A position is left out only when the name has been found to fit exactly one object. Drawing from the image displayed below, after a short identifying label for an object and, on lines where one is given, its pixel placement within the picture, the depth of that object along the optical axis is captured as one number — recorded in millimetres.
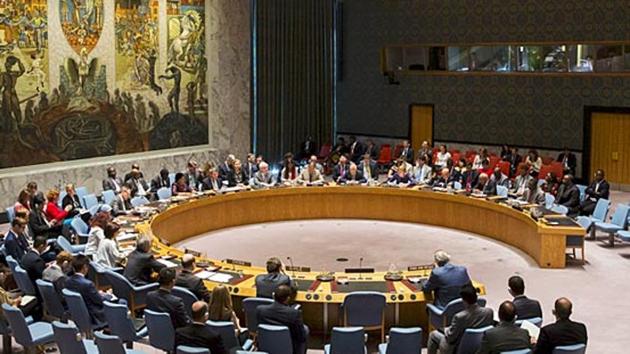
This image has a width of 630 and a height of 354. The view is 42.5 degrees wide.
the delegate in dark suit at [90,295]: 8742
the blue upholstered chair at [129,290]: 9484
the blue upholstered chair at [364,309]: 8734
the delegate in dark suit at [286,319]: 7934
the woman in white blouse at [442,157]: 20453
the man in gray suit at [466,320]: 7738
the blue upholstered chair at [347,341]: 7598
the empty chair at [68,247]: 11578
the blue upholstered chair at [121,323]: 8352
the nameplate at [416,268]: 10109
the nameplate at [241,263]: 10430
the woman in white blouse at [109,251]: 10523
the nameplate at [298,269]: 10086
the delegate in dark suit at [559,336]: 7262
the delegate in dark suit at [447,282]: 8898
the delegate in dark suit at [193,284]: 8961
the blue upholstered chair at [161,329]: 7992
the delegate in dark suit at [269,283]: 8852
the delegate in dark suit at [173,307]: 8102
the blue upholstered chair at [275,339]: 7612
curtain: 23875
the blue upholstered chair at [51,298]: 8898
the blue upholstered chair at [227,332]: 7559
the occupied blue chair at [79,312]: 8469
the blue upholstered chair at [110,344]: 7176
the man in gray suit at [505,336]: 7102
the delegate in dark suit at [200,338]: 7137
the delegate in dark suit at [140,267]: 9742
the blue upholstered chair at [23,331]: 8055
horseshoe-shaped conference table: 9367
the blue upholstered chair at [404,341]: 7477
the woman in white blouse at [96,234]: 10930
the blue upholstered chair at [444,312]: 8539
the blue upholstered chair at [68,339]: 7484
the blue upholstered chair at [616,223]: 14281
